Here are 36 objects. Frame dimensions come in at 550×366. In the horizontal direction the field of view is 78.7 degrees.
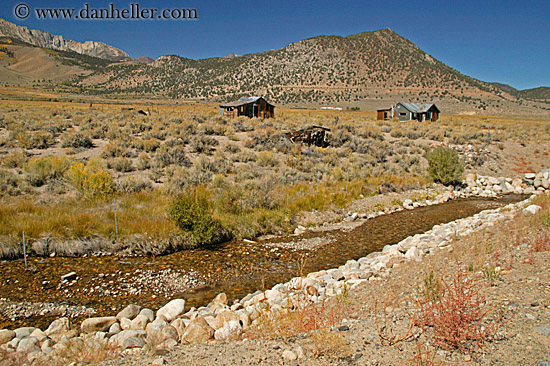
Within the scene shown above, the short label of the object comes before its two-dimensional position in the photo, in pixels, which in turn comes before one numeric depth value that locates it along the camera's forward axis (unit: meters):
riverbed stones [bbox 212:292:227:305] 6.88
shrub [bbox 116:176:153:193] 14.01
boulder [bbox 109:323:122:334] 5.67
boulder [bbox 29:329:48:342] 5.38
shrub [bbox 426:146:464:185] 20.47
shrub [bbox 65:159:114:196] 12.91
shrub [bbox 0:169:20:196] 13.12
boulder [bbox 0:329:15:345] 5.27
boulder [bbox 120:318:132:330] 5.87
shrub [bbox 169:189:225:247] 10.35
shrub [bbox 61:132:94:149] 21.25
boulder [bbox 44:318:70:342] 5.51
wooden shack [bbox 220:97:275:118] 38.91
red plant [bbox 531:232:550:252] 6.60
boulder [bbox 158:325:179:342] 5.10
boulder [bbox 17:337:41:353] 4.96
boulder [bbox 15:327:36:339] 5.51
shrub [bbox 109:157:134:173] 17.28
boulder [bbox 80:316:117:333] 5.71
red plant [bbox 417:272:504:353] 3.84
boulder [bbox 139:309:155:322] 6.17
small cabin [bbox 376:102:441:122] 49.09
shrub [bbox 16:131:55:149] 20.38
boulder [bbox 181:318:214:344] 5.05
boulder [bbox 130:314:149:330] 5.86
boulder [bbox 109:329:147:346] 5.05
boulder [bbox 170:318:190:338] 5.51
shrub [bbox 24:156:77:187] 14.30
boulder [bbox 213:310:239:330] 5.59
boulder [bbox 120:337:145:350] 4.93
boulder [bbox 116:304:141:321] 6.22
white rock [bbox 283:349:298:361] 3.92
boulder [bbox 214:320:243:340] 5.08
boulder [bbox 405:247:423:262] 8.79
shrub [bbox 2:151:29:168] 16.53
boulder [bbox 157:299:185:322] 6.27
